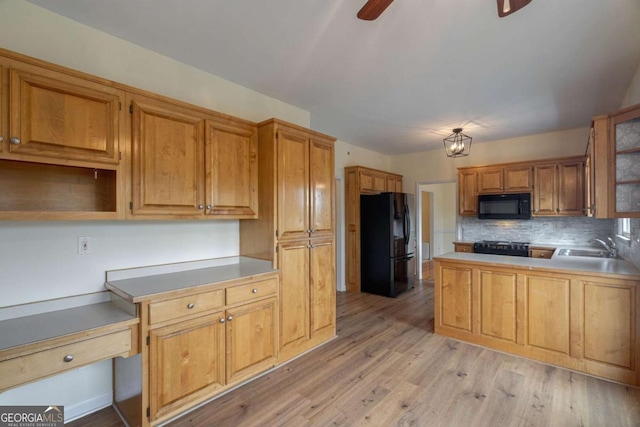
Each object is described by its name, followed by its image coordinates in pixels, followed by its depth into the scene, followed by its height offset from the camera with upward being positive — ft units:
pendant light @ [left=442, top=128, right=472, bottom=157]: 13.51 +3.98
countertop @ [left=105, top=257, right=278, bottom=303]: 6.00 -1.60
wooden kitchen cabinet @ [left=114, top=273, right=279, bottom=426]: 5.83 -3.15
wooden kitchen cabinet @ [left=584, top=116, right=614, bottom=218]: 7.15 +1.13
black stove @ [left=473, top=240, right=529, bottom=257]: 14.44 -1.84
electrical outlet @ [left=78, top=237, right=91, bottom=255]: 6.38 -0.68
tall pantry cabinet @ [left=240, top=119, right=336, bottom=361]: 8.47 -0.45
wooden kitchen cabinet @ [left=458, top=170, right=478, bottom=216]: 16.33 +1.15
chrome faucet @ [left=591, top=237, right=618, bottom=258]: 11.76 -1.56
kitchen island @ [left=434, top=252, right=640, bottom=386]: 7.62 -2.94
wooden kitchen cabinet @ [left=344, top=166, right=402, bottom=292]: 16.46 +0.20
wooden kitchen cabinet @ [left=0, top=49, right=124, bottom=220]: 4.95 +1.39
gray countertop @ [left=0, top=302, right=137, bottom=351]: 4.69 -2.01
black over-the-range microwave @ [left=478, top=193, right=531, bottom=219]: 14.62 +0.36
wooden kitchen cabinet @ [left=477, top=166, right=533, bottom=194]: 14.82 +1.78
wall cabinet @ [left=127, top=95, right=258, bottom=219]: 6.48 +1.33
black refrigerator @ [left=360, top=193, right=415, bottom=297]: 15.57 -1.70
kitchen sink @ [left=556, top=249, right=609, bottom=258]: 12.02 -1.75
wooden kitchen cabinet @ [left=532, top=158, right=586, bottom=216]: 13.58 +1.17
